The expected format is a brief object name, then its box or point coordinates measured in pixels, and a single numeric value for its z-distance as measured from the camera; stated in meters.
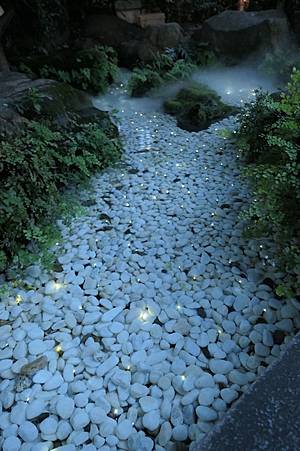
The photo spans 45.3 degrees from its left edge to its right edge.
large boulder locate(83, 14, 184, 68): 7.62
